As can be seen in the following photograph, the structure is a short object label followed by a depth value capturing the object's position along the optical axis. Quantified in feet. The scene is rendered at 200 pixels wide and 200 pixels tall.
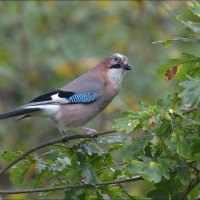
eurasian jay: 36.91
